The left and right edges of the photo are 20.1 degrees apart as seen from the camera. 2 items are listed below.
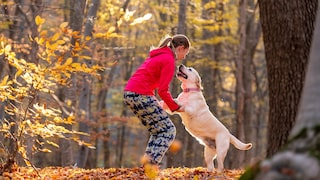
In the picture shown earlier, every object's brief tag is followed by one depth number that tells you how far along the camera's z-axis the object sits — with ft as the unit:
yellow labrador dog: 40.21
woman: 37.79
